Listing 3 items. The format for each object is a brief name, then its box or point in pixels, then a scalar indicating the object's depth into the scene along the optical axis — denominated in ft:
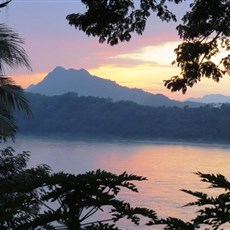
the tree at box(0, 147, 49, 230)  14.40
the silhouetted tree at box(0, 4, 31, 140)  42.71
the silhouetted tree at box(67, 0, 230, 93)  35.53
